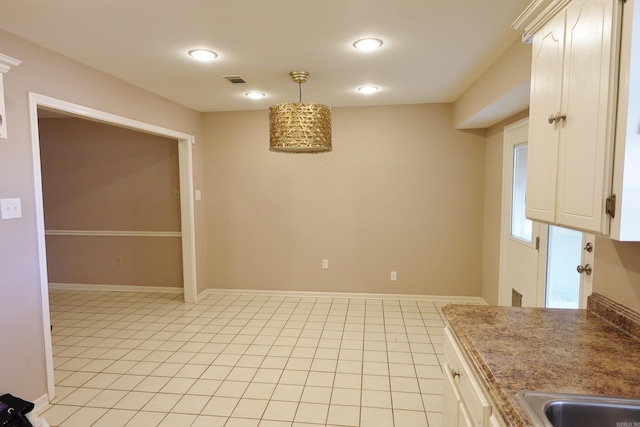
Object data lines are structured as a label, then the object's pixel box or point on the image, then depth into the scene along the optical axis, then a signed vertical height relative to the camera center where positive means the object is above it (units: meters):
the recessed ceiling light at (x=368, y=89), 3.45 +1.01
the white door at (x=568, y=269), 2.23 -0.58
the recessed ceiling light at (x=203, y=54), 2.49 +0.99
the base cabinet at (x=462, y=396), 1.14 -0.78
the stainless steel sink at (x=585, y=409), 1.01 -0.65
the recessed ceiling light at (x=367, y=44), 2.34 +0.99
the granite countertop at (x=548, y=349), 1.09 -0.61
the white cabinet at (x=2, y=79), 1.89 +0.63
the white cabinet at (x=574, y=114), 1.13 +0.28
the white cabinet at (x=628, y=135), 1.05 +0.16
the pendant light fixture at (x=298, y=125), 2.55 +0.47
